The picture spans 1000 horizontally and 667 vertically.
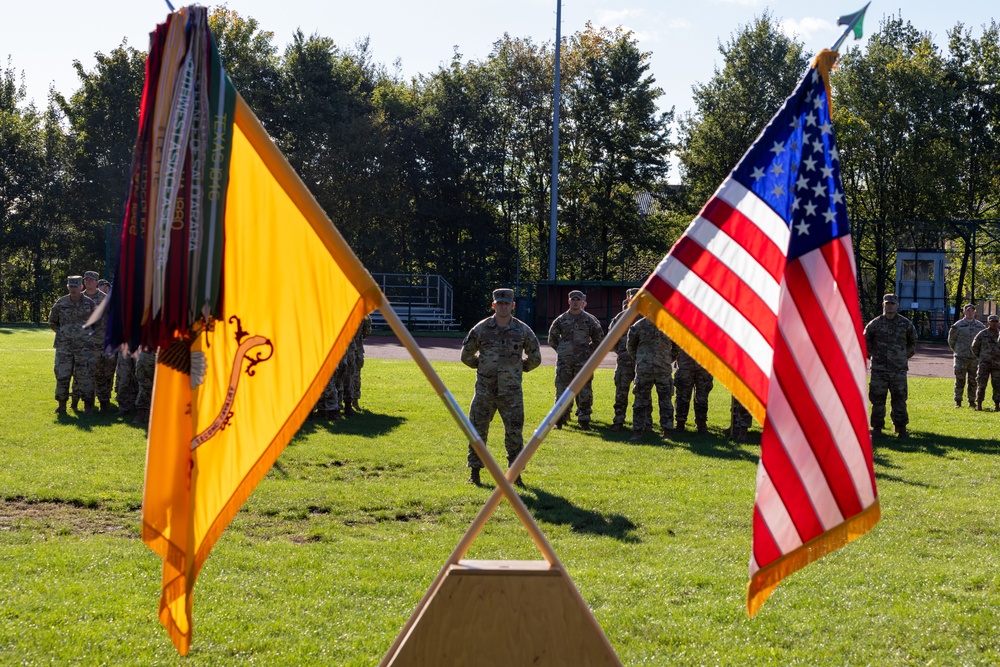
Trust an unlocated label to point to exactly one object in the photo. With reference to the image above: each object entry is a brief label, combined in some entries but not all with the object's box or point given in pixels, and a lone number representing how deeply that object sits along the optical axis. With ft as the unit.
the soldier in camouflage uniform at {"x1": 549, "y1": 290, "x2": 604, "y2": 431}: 56.85
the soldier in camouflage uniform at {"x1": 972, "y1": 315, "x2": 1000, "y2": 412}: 68.85
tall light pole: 135.54
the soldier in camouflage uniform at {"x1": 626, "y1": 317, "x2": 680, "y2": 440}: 53.93
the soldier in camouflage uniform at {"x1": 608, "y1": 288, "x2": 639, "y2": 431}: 57.47
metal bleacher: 147.13
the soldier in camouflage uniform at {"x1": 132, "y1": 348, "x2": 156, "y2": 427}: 53.35
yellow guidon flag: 14.12
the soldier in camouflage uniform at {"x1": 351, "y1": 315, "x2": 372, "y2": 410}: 60.08
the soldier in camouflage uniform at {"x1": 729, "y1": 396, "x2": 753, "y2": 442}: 52.95
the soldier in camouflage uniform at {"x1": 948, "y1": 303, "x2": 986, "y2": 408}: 70.79
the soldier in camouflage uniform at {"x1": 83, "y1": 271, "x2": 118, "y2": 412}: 57.77
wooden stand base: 12.82
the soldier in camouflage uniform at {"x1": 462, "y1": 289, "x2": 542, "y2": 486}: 40.96
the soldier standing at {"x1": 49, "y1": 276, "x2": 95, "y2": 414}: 57.11
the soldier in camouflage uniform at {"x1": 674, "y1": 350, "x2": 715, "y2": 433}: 55.83
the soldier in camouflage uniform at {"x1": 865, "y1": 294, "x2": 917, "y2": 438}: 54.60
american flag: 14.47
